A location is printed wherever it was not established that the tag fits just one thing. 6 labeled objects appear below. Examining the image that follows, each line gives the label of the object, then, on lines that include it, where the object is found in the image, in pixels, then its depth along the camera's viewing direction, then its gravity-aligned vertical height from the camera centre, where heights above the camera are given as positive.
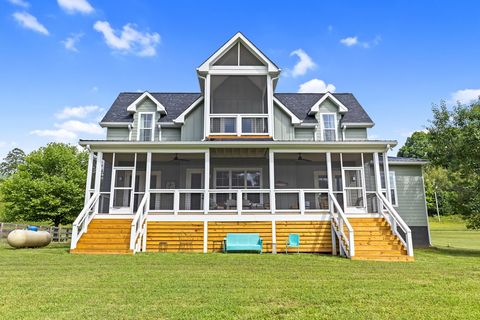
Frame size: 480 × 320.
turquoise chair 10.88 -1.16
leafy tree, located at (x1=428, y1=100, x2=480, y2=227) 13.19 +2.69
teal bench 10.62 -1.18
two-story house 11.30 +1.88
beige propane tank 11.62 -1.13
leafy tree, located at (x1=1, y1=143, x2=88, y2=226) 23.42 +1.70
